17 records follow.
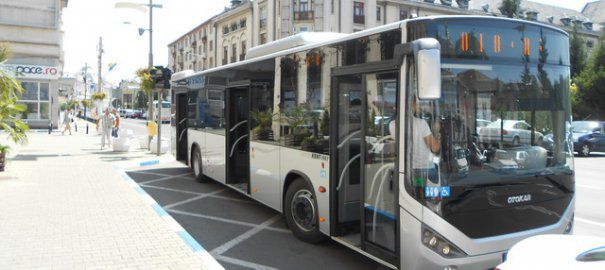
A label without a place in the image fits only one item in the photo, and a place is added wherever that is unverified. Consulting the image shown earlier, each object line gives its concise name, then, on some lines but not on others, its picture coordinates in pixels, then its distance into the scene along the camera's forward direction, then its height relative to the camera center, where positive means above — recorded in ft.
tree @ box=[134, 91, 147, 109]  337.72 +15.79
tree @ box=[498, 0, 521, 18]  188.75 +44.85
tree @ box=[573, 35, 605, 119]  129.29 +9.29
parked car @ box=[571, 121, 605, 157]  71.56 -2.44
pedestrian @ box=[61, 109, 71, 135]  94.12 +0.66
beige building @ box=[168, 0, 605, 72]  159.53 +38.78
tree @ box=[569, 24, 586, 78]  164.45 +23.69
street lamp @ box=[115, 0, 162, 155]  58.68 +14.00
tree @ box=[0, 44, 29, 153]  36.88 +1.08
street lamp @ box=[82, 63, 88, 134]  229.90 +25.67
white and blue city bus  13.97 -0.49
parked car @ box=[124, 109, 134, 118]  275.34 +5.88
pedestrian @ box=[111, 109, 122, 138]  70.65 +0.37
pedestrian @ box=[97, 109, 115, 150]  64.59 +0.07
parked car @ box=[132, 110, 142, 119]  261.15 +5.07
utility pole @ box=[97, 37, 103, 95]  143.33 +19.87
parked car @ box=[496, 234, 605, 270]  8.37 -2.37
